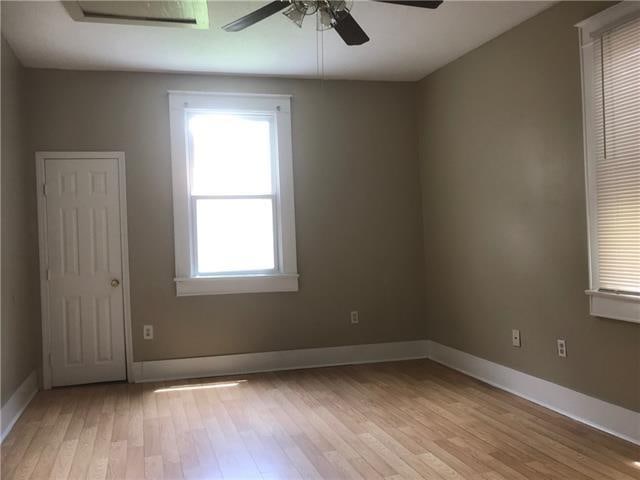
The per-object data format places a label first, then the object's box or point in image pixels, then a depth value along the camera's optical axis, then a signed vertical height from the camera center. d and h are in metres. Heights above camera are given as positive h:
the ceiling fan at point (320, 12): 2.72 +1.11
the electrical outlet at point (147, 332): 4.91 -0.80
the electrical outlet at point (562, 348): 3.70 -0.81
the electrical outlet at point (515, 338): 4.16 -0.82
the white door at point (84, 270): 4.73 -0.23
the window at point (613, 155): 3.13 +0.40
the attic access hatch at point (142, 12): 3.48 +1.46
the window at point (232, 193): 4.98 +0.40
